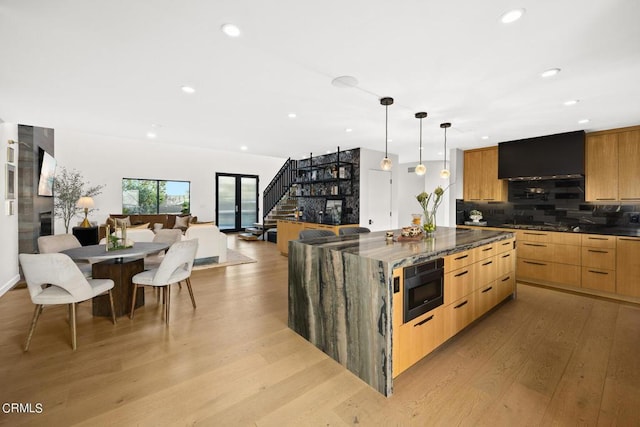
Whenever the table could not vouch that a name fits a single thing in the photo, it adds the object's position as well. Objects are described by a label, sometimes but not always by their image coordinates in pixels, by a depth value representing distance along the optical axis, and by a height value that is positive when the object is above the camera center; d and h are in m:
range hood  4.64 +1.01
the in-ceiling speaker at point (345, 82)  2.92 +1.42
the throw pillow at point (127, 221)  7.32 -0.19
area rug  5.53 -1.02
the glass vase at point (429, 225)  3.54 -0.14
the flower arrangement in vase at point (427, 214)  3.55 -0.01
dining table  3.22 -0.71
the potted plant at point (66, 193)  6.89 +0.52
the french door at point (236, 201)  10.95 +0.53
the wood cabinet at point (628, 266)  3.95 -0.75
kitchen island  2.00 -0.70
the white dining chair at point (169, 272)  3.05 -0.65
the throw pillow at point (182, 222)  8.77 -0.26
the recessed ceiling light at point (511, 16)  1.89 +1.37
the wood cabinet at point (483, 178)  5.55 +0.76
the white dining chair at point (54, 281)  2.45 -0.60
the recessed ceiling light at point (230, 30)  2.11 +1.42
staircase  9.19 +0.37
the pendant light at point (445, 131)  4.50 +1.44
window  9.08 +0.61
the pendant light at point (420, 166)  4.00 +0.74
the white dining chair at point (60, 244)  3.33 -0.38
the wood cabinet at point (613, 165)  4.21 +0.77
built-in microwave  2.11 -0.59
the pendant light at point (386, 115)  3.51 +1.43
